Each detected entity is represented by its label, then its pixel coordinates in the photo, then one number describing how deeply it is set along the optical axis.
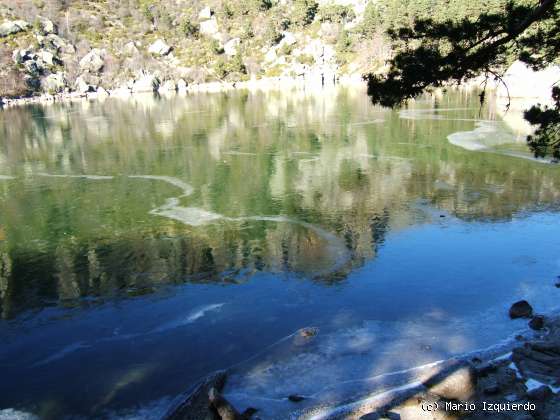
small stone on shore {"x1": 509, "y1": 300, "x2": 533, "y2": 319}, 13.27
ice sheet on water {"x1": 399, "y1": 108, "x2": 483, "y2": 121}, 50.94
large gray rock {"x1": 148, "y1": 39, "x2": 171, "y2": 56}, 178.88
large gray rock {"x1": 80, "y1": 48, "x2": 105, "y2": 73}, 159.12
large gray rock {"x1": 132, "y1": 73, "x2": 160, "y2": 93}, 154.19
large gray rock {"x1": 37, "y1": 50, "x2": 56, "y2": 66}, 154.12
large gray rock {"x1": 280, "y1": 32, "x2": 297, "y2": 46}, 174.75
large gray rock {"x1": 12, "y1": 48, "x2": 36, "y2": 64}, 143.75
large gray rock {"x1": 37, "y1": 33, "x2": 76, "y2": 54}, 163.12
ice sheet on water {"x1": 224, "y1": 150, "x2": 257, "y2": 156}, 36.91
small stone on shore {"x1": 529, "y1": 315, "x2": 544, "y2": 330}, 12.37
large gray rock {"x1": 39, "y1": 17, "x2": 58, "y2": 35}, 170.25
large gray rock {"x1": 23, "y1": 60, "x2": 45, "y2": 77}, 142.65
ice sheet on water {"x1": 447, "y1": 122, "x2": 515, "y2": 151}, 36.56
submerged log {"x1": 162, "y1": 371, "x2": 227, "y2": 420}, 9.26
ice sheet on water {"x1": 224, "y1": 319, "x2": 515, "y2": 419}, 10.33
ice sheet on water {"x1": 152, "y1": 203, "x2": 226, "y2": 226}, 22.25
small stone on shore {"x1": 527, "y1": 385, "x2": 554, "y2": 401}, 9.20
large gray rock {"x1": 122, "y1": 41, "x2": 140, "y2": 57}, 172.62
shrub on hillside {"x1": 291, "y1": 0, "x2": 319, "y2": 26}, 179.62
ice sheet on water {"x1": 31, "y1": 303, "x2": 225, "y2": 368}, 12.69
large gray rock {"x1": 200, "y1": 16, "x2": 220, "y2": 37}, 194.12
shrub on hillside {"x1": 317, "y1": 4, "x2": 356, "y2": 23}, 174.12
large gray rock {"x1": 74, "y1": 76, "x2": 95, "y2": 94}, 146.12
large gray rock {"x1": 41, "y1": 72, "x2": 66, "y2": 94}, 142.12
